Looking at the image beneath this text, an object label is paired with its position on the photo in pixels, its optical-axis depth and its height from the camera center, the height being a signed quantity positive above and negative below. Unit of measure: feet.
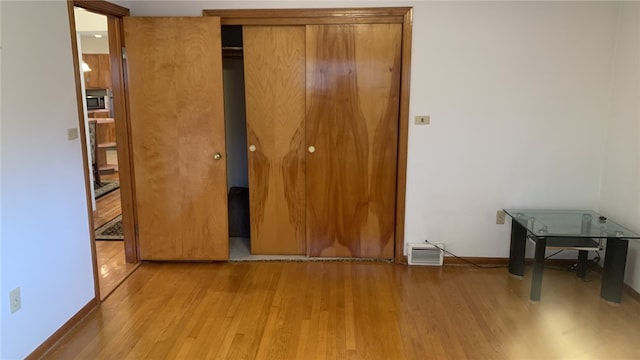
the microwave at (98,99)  27.88 +0.66
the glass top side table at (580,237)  9.14 -2.67
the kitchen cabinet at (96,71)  27.53 +2.41
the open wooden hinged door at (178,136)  10.34 -0.64
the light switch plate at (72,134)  8.13 -0.46
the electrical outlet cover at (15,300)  6.79 -3.00
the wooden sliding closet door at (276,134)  10.91 -0.62
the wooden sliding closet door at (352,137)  10.72 -0.68
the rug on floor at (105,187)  18.90 -3.57
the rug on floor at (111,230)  13.53 -3.90
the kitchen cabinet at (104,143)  22.40 -1.80
